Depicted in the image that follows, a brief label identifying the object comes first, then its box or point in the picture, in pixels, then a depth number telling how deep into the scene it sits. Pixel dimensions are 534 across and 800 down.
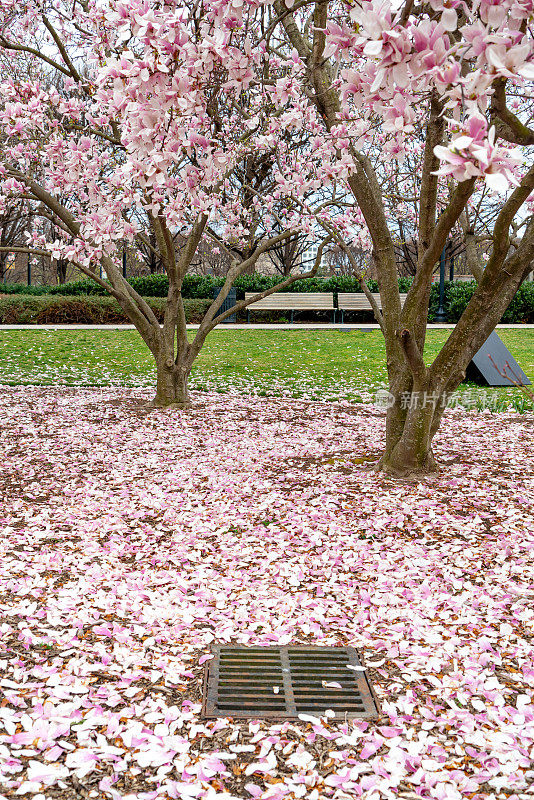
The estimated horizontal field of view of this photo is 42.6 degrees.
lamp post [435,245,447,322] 18.66
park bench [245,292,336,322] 19.23
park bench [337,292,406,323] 19.25
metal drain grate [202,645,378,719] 2.50
